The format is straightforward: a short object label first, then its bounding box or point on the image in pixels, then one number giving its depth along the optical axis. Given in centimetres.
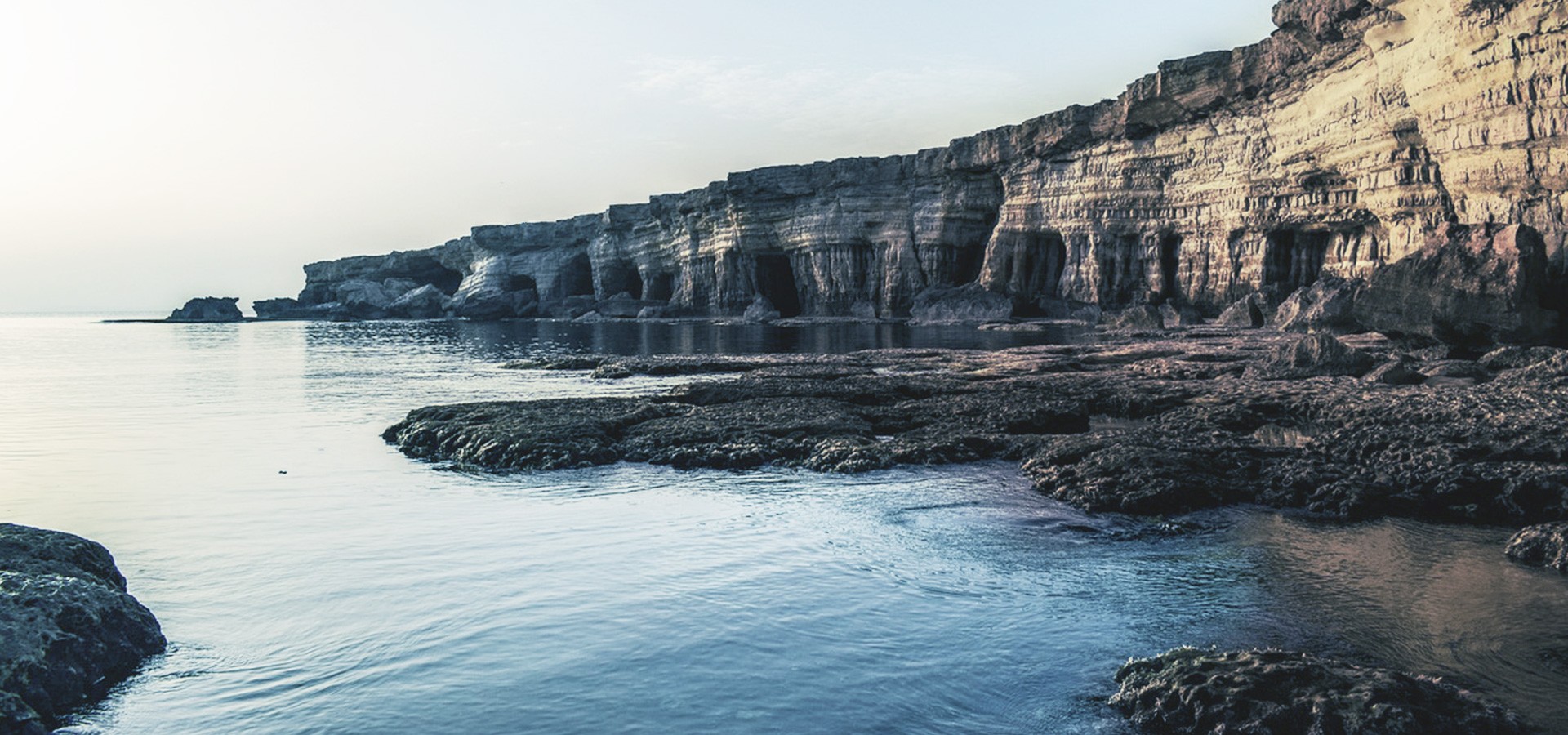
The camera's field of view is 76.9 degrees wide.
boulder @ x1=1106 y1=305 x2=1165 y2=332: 5144
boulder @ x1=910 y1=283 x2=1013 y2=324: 6912
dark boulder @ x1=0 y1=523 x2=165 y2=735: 650
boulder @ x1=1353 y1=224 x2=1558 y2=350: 2241
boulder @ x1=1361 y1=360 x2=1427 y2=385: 1988
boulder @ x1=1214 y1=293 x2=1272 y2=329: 4716
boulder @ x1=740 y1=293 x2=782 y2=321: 8394
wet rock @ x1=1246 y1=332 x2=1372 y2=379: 2191
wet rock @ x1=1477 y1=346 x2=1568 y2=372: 2031
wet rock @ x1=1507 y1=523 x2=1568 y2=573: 884
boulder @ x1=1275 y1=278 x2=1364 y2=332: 3541
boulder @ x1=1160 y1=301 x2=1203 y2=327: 5197
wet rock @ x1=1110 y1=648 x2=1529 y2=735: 562
